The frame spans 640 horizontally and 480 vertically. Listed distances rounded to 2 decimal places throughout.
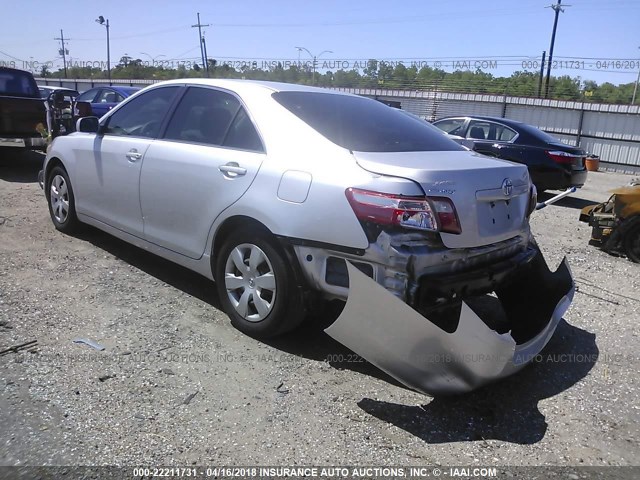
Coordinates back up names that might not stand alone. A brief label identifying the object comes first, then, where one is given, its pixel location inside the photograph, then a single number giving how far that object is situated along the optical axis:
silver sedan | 2.83
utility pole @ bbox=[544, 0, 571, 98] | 40.94
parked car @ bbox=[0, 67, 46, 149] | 9.59
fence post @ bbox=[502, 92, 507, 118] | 23.34
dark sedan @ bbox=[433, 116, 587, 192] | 9.74
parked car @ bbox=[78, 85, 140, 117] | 12.93
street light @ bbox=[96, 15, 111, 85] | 55.99
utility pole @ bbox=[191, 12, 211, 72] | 57.23
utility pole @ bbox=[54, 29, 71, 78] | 65.68
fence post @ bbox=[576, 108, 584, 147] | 21.25
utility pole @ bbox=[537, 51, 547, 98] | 39.34
